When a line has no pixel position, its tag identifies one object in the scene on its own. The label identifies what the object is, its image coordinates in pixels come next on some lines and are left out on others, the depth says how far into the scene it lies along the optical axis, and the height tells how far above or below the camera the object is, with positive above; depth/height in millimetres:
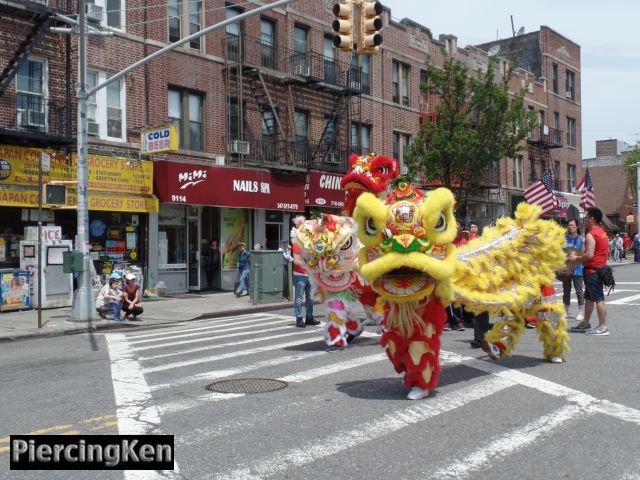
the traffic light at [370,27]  12055 +3857
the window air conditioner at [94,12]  19109 +6714
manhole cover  7289 -1619
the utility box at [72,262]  14219 -392
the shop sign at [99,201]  16938 +1174
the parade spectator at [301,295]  12736 -1072
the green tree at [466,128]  27562 +4695
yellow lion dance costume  6355 -316
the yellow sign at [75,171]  17000 +2011
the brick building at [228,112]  19797 +4637
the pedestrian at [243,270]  20844 -900
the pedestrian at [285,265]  19000 -683
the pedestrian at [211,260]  22812 -618
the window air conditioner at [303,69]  25453 +6572
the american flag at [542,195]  25891 +1702
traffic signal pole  14484 +822
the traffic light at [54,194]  14078 +1056
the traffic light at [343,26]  11750 +3786
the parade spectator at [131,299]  15102 -1271
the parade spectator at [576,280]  13133 -837
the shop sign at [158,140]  18609 +2918
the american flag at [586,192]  24500 +1702
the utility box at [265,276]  18422 -971
